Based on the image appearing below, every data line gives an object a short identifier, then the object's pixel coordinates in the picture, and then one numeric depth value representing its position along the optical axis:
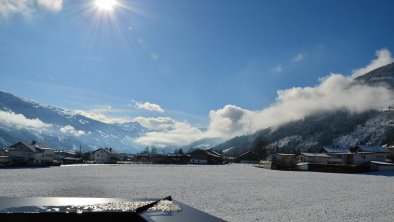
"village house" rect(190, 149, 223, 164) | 143.38
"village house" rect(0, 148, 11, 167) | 89.30
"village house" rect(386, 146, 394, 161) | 99.09
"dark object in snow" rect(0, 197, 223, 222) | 7.36
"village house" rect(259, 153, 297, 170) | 87.06
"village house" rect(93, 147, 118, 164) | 137.75
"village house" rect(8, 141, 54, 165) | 98.94
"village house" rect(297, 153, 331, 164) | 102.31
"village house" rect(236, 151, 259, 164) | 151.29
